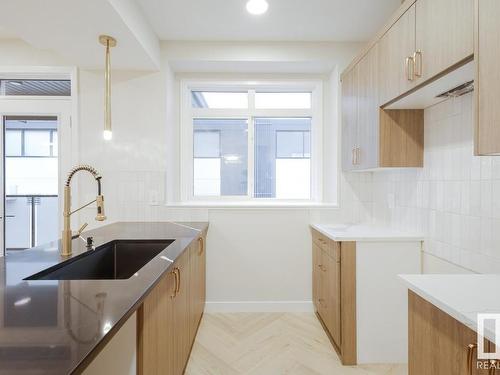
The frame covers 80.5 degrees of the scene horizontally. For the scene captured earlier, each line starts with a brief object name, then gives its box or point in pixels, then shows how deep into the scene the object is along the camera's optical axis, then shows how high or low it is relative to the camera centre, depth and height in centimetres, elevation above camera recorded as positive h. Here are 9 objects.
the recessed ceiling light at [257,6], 227 +140
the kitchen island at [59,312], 61 -35
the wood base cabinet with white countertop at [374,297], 213 -80
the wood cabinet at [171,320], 115 -67
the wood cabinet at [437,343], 94 -56
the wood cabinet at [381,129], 215 +43
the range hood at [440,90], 143 +56
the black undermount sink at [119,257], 170 -46
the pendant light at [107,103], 205 +57
